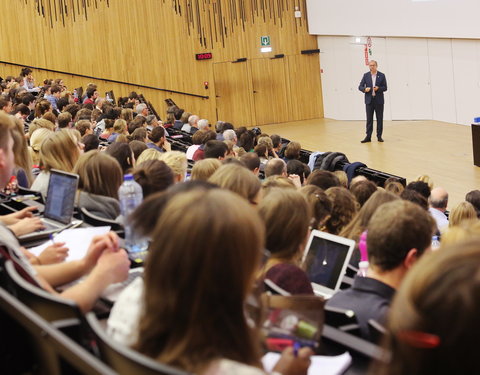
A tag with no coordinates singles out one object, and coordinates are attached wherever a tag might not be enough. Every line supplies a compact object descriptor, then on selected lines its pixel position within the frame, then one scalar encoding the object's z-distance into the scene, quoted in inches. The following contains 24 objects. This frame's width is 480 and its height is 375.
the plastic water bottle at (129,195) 145.9
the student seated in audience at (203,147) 329.1
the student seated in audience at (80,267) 94.9
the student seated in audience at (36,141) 271.0
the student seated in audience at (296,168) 294.5
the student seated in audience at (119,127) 358.0
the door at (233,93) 703.1
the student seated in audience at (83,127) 323.3
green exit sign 703.1
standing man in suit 535.5
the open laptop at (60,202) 150.4
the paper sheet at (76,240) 123.0
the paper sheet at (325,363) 79.4
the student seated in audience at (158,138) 338.6
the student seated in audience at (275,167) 264.7
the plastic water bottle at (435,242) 175.8
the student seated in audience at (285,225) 115.5
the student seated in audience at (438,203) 236.2
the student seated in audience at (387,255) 99.1
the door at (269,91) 713.6
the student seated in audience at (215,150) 299.1
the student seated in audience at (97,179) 163.0
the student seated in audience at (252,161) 267.7
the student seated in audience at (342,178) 256.5
